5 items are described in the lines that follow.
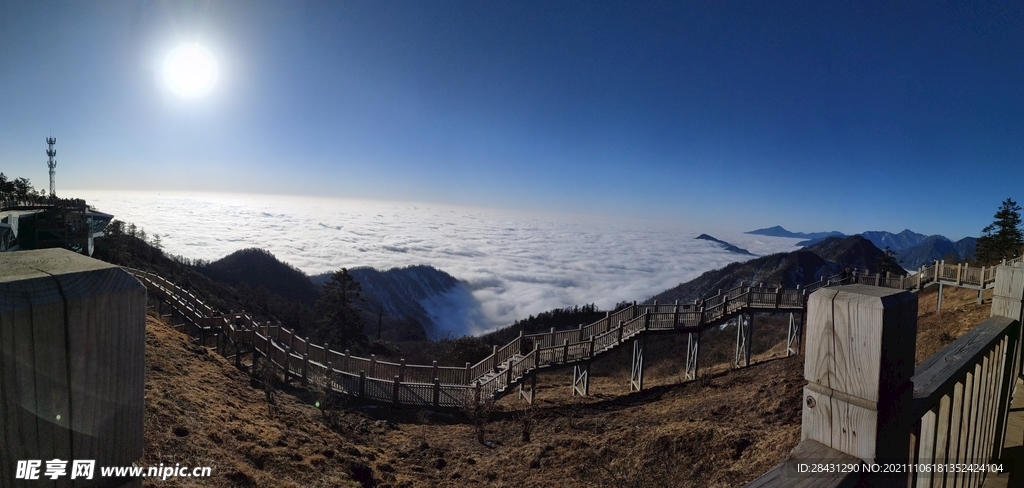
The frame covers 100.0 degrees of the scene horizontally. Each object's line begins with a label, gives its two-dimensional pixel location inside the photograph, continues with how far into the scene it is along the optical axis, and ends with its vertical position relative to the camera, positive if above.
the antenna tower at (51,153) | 45.14 +4.93
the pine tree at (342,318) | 30.27 -7.49
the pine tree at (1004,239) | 29.64 +0.45
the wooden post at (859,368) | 1.27 -0.40
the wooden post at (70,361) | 0.74 -0.30
